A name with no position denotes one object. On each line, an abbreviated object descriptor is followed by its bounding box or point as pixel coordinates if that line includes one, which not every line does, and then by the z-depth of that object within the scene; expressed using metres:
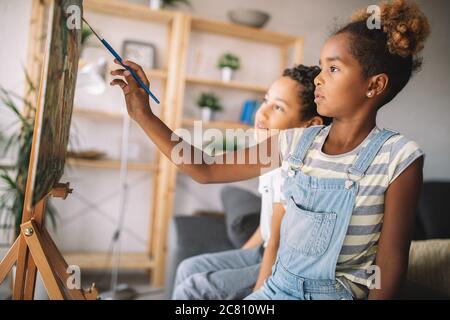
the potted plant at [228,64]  2.56
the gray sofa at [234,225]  1.56
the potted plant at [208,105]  2.53
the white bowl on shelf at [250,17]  2.48
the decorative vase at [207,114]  2.53
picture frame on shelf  2.44
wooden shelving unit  2.24
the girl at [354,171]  0.67
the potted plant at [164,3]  2.34
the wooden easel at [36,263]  0.67
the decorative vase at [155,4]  2.33
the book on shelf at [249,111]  2.50
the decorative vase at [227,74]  2.57
